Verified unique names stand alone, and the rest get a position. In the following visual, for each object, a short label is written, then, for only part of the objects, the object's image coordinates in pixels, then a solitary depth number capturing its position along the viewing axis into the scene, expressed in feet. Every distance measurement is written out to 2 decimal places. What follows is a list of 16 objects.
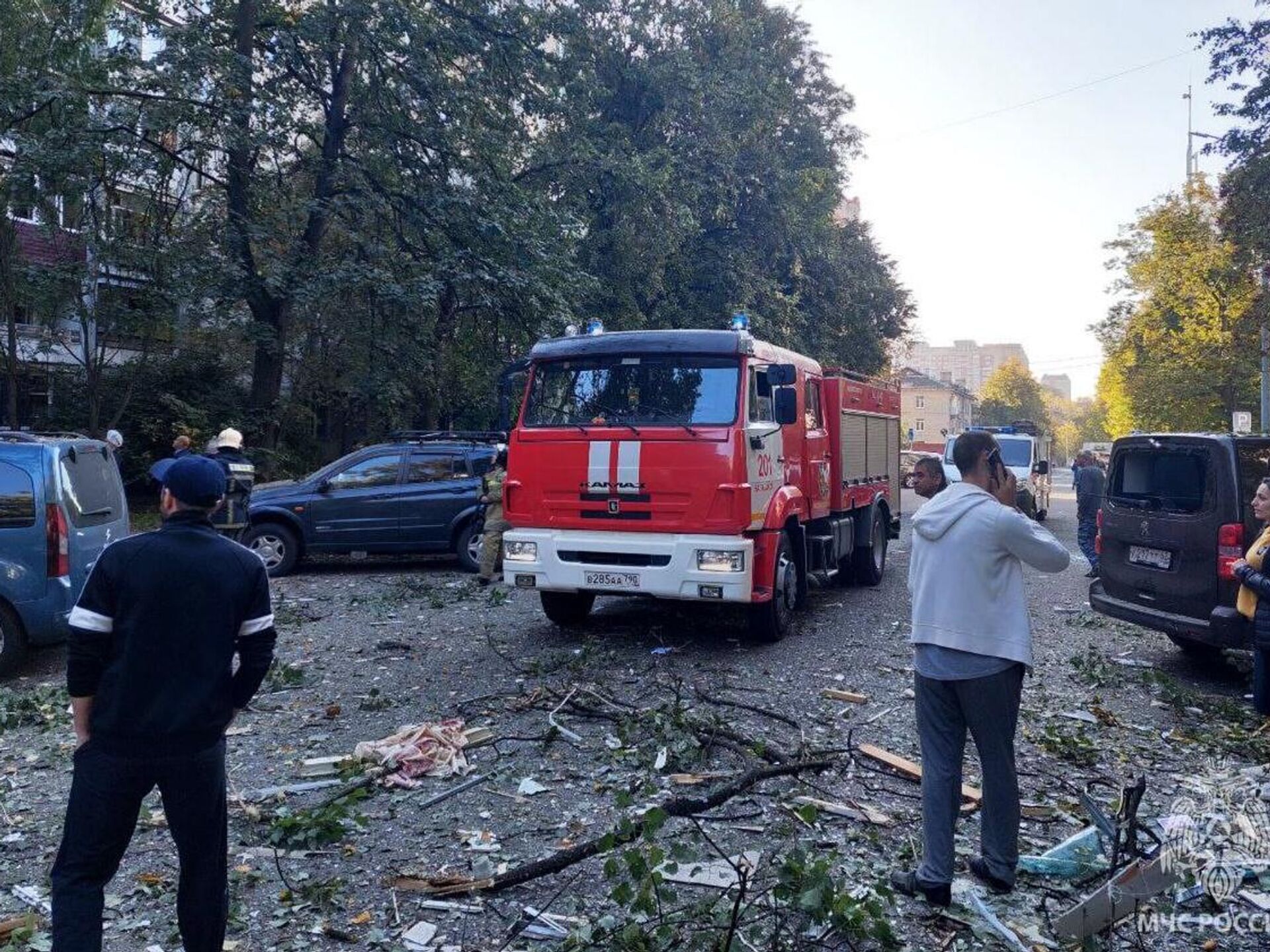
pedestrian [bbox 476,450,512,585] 39.81
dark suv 43.27
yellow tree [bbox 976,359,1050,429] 314.96
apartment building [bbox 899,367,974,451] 367.86
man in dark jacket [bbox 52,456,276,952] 9.98
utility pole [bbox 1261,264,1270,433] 68.54
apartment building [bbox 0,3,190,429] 53.42
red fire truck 25.98
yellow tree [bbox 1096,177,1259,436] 106.83
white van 82.84
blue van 24.68
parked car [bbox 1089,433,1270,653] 24.03
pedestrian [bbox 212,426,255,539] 34.83
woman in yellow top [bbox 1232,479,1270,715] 20.13
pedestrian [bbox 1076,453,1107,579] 50.21
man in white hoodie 12.69
